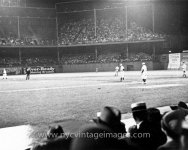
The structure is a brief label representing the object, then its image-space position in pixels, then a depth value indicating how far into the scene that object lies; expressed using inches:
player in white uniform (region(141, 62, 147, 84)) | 788.2
